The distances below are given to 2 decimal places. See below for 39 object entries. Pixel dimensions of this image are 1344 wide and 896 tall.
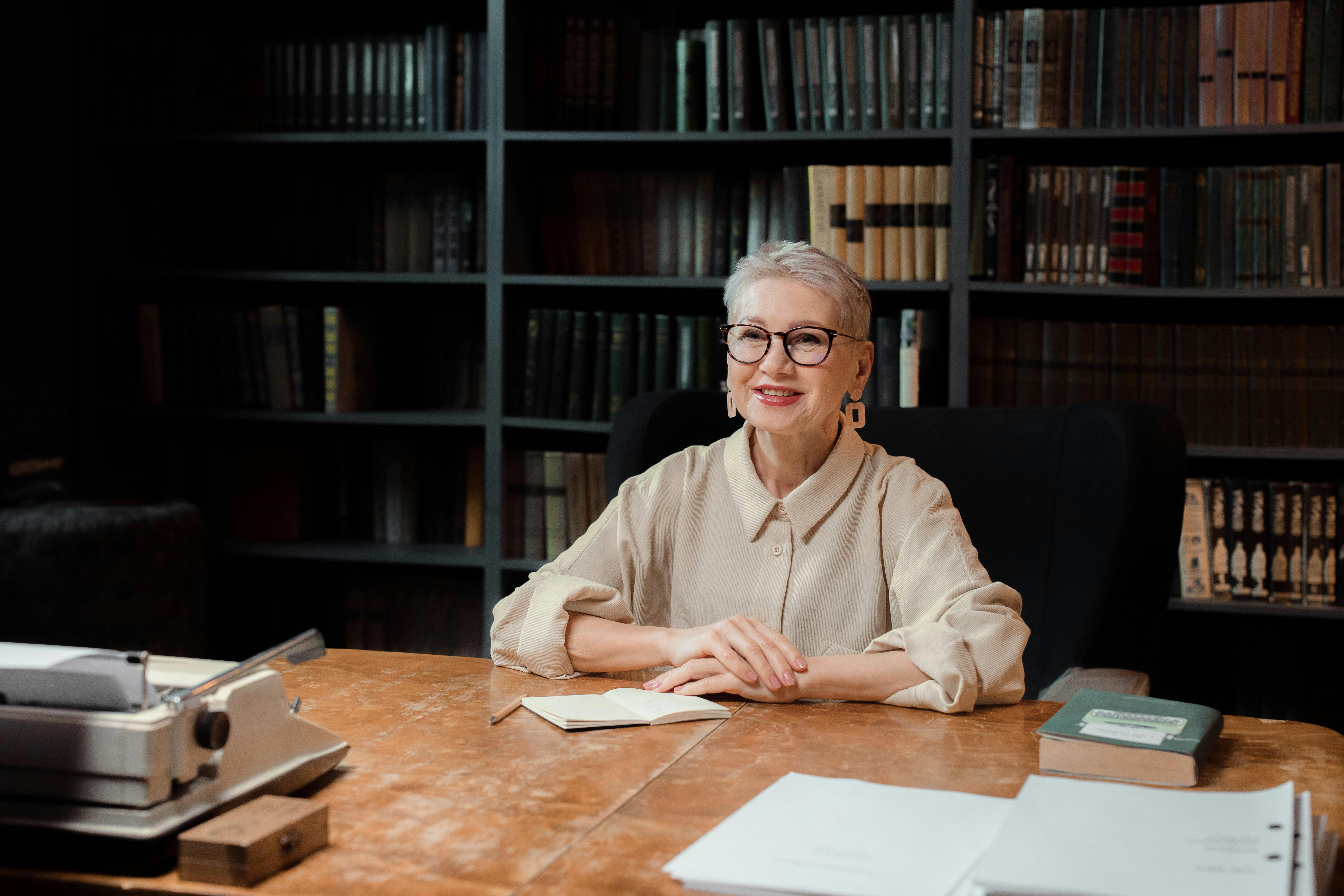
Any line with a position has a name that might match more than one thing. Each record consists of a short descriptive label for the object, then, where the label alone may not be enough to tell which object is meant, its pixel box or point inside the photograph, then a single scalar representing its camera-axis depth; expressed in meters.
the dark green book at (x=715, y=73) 2.79
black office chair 1.68
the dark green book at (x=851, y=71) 2.72
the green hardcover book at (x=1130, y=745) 1.05
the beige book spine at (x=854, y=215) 2.72
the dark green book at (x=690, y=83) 2.82
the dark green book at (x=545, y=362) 2.91
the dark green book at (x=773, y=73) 2.74
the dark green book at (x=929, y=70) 2.68
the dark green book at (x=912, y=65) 2.69
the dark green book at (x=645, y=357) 2.88
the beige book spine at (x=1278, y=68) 2.55
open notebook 1.19
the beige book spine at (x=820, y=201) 2.74
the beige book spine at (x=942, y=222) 2.70
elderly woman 1.46
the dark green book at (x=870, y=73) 2.71
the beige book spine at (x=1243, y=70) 2.57
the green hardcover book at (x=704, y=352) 2.85
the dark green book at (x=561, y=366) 2.90
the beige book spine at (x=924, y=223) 2.70
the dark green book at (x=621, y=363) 2.88
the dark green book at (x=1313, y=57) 2.55
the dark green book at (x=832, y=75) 2.73
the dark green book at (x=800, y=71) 2.74
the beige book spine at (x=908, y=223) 2.70
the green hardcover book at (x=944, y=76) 2.67
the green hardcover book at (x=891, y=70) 2.70
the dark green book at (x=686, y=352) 2.85
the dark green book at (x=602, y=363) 2.90
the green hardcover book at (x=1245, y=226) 2.62
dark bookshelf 2.65
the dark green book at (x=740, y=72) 2.76
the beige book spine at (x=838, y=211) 2.74
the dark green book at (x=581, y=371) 2.90
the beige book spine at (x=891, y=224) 2.71
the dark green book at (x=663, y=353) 2.87
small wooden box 0.80
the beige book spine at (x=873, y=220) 2.72
